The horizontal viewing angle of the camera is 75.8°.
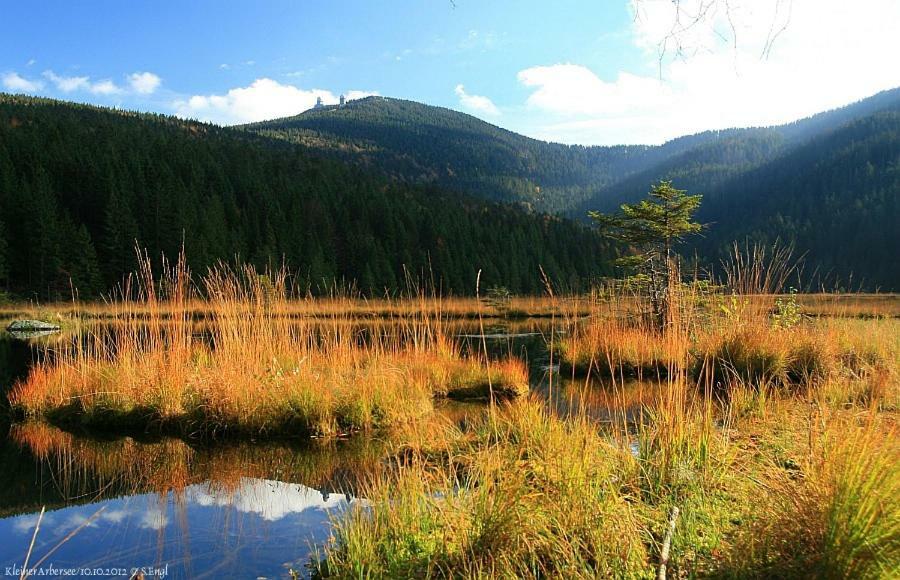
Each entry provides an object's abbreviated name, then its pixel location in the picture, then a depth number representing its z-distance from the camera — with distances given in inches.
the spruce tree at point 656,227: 475.2
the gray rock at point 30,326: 807.1
